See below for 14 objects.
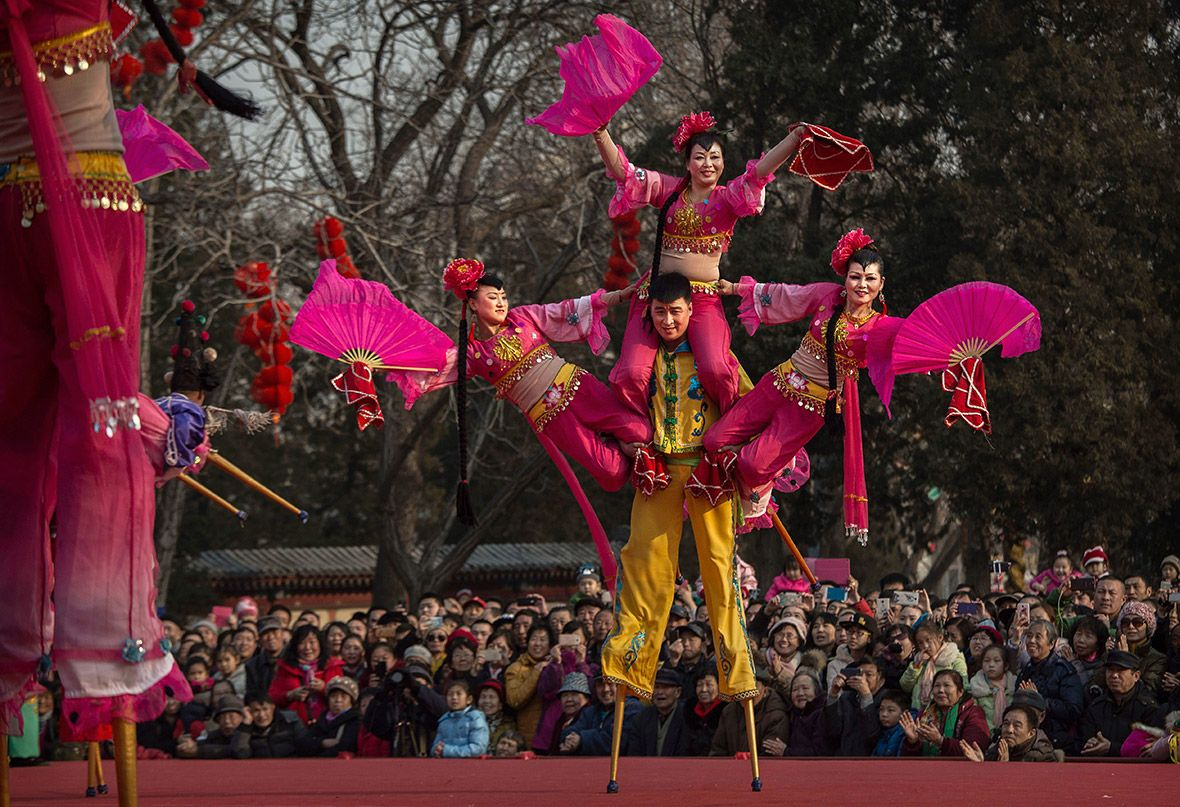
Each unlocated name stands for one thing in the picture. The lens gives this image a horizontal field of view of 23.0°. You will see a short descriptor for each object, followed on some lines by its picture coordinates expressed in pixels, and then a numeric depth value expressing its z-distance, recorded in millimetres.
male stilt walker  10581
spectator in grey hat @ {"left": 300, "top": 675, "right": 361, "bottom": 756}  17112
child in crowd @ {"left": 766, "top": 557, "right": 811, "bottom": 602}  23111
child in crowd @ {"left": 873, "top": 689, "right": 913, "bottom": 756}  14393
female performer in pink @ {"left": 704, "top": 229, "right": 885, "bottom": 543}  10357
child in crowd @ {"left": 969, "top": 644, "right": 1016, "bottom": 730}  14148
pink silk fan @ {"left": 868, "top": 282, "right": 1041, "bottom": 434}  10210
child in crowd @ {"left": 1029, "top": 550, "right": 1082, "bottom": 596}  21143
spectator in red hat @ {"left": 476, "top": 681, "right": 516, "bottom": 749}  16636
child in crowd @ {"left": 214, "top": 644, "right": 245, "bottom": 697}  18626
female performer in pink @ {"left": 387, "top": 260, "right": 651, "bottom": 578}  10665
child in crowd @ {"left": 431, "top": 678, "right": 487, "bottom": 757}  16089
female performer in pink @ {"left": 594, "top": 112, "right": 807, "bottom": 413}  10679
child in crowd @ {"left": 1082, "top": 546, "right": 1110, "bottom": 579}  20252
